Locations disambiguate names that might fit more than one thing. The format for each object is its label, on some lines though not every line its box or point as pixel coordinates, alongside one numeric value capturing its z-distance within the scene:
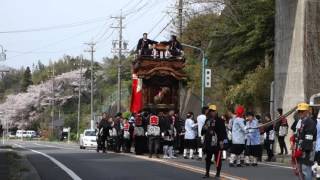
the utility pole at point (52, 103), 100.47
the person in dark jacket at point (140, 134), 26.59
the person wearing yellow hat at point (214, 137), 16.34
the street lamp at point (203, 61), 41.51
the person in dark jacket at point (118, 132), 29.56
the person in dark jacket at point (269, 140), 24.16
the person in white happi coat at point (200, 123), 23.39
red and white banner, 28.58
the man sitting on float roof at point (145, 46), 28.50
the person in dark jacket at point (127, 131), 28.86
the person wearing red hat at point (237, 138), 20.92
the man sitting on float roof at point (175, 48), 28.73
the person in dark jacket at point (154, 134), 24.52
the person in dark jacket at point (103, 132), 29.97
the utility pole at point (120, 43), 67.31
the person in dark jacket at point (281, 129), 26.06
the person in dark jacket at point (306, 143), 13.04
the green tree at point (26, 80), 126.03
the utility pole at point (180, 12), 47.88
